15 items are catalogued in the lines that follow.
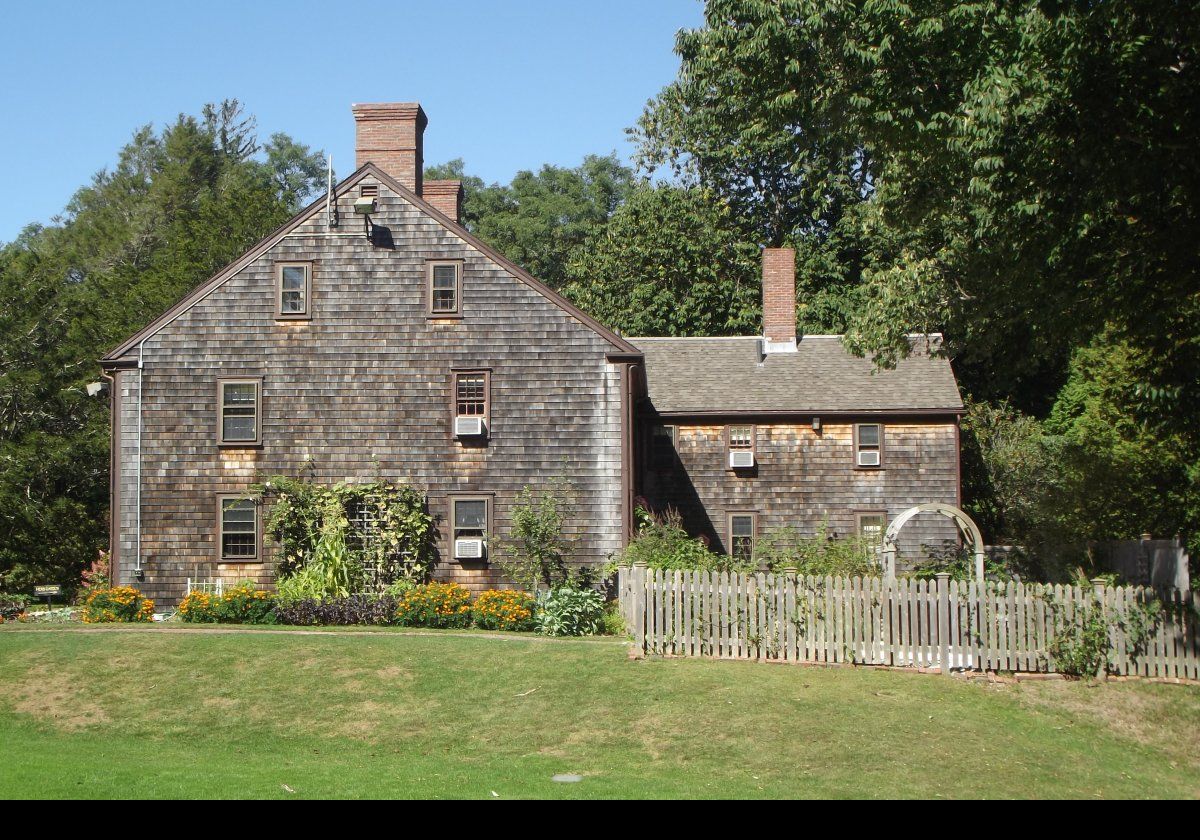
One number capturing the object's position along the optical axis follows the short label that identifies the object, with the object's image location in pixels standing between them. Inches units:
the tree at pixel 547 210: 2655.0
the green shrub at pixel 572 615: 871.7
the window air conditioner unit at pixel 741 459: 1246.9
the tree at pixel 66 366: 1483.8
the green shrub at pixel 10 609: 958.7
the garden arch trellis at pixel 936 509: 812.6
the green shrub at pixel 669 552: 882.6
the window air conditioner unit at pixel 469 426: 1049.5
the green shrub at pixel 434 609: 908.0
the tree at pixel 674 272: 1798.7
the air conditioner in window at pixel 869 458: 1249.4
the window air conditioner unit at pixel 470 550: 1037.2
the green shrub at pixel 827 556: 834.2
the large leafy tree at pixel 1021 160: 650.8
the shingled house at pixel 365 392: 1048.2
